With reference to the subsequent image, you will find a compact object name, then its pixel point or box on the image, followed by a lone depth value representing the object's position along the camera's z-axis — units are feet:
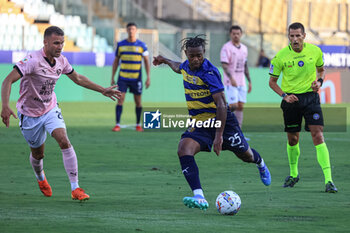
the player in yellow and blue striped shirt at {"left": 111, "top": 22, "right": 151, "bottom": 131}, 118.62
